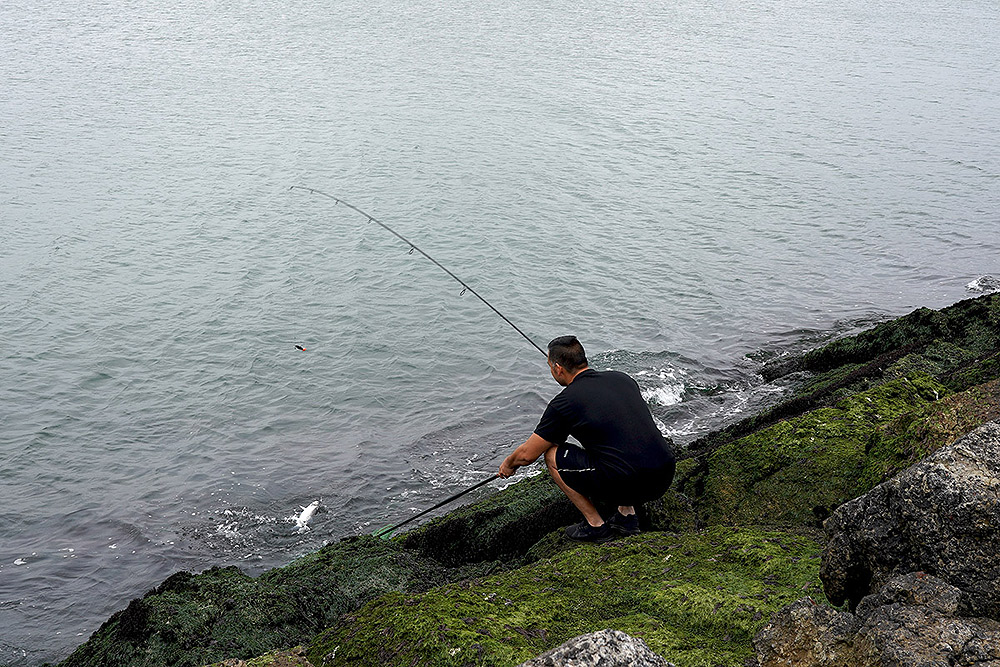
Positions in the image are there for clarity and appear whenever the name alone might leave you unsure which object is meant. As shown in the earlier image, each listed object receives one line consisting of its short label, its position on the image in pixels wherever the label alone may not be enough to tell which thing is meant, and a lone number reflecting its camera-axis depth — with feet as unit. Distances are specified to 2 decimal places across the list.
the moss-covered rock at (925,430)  13.47
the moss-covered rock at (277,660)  11.67
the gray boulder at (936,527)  10.00
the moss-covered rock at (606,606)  11.19
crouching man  16.62
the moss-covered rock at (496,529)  19.40
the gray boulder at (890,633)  8.68
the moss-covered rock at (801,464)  16.17
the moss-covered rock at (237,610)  15.14
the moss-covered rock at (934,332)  25.85
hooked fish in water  28.37
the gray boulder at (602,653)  8.43
